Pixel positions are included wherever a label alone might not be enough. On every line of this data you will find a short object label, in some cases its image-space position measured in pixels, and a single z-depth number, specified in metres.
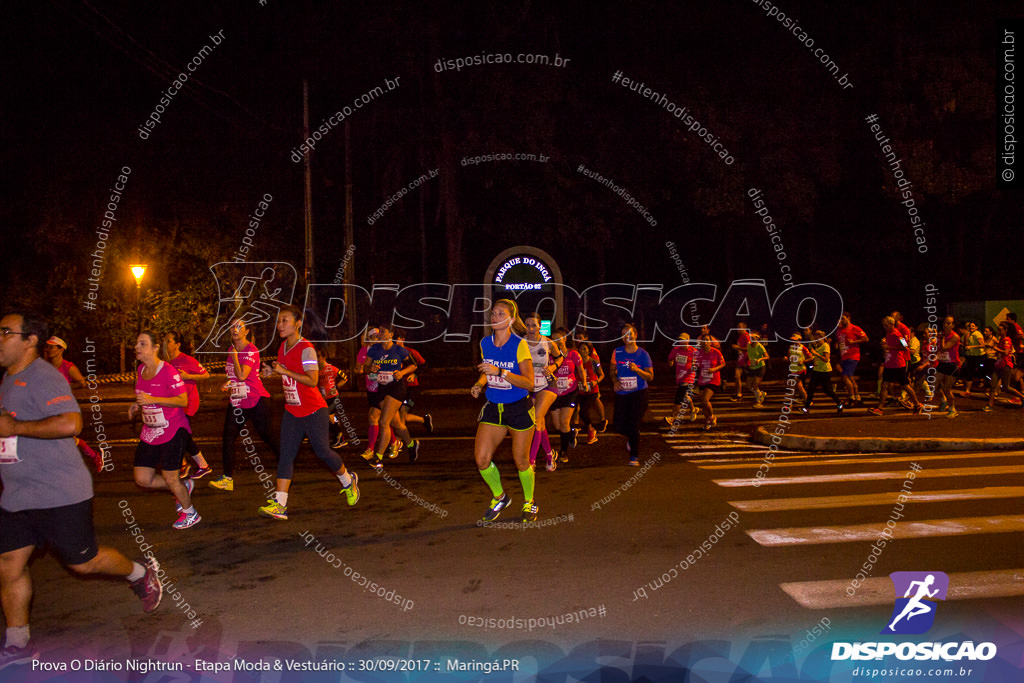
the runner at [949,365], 14.72
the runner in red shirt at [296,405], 7.97
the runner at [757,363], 18.36
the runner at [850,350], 16.23
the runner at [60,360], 9.54
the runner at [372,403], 11.08
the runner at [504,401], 7.77
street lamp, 21.05
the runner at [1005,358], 15.41
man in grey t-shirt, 4.79
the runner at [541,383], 9.98
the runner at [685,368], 14.44
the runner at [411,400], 11.62
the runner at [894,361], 15.20
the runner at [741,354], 19.09
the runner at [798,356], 16.94
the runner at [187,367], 8.67
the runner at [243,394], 9.23
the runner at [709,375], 14.77
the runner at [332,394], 11.33
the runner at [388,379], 10.95
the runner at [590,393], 12.91
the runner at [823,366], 16.08
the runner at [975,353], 16.78
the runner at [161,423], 7.44
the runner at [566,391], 11.66
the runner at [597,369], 13.06
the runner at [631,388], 11.03
